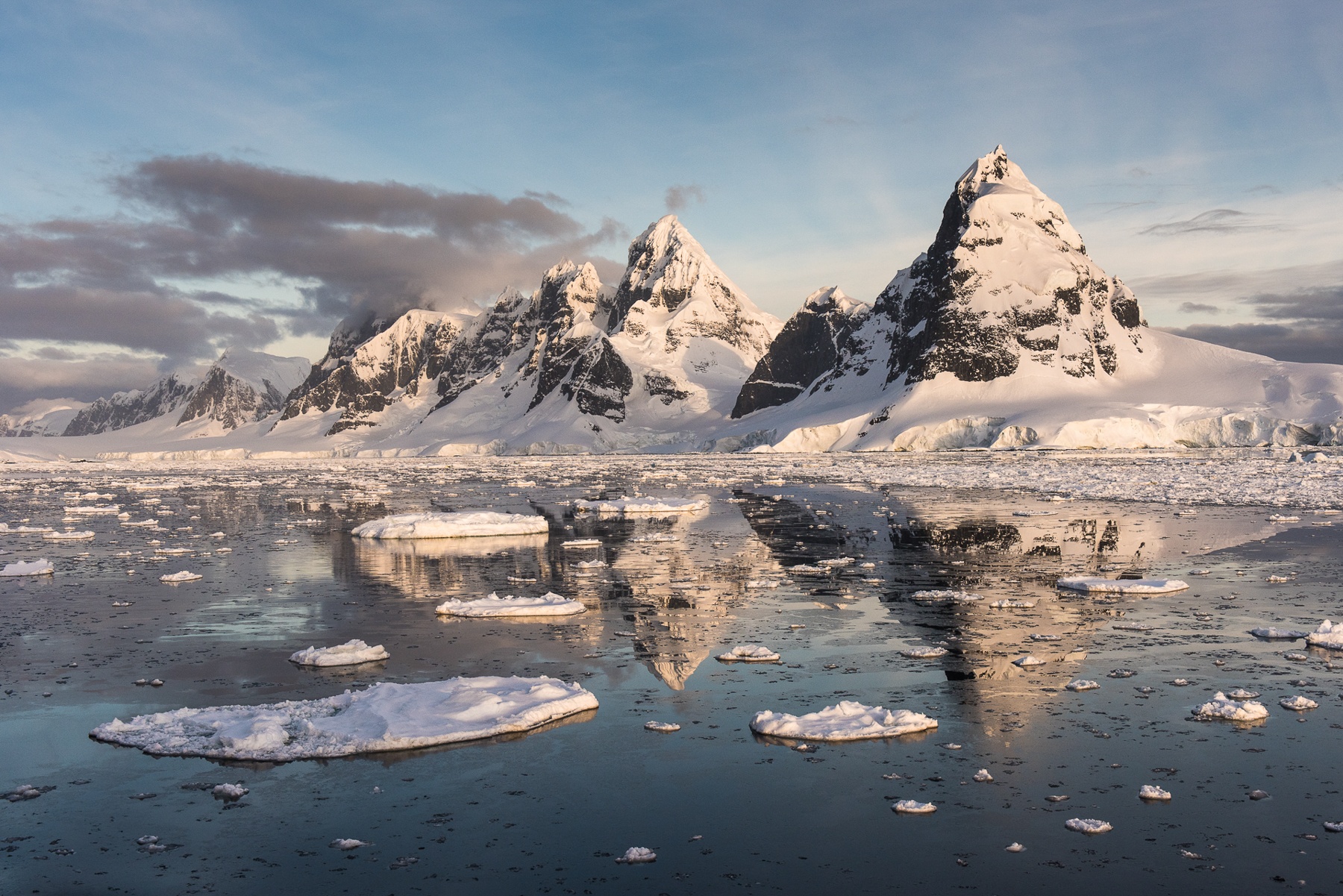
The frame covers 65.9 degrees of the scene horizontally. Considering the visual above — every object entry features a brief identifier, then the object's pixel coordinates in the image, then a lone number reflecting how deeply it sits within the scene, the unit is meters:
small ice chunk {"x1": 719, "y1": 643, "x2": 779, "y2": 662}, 13.87
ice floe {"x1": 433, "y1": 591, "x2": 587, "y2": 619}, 17.25
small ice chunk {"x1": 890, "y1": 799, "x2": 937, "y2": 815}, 8.40
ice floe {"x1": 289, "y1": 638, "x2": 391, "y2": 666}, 13.75
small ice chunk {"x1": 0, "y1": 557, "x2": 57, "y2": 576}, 22.42
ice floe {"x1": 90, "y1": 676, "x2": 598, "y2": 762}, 10.16
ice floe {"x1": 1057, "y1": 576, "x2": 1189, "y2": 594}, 18.42
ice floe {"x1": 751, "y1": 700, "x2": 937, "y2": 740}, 10.38
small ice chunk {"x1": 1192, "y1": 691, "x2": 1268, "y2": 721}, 10.69
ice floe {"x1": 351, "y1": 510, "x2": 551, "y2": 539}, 29.42
